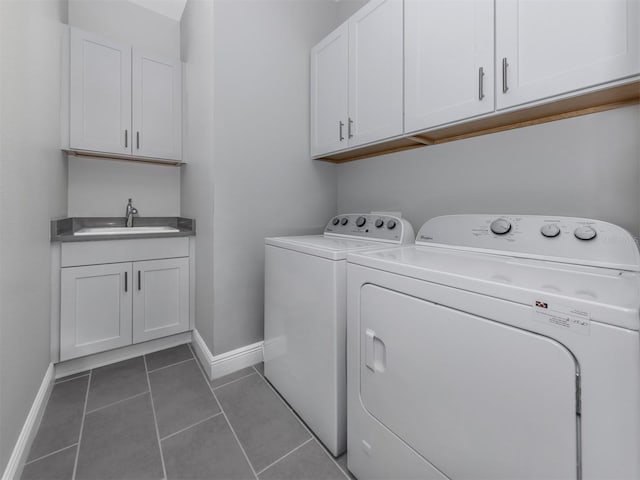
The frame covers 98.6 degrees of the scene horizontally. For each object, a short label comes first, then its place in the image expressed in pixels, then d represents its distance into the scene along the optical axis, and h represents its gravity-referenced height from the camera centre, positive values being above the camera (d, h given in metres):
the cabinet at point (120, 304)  1.75 -0.47
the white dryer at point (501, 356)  0.53 -0.29
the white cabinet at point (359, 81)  1.43 +0.94
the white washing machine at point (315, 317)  1.15 -0.38
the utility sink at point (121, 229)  2.16 +0.06
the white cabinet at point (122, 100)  1.97 +1.06
